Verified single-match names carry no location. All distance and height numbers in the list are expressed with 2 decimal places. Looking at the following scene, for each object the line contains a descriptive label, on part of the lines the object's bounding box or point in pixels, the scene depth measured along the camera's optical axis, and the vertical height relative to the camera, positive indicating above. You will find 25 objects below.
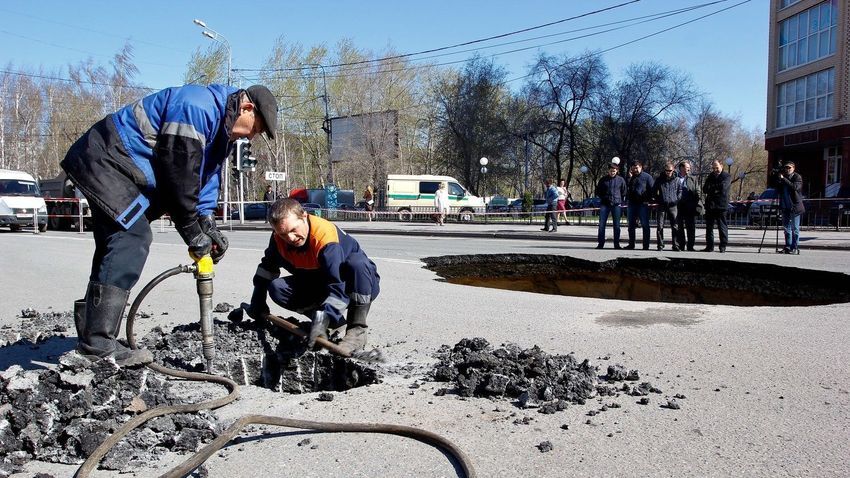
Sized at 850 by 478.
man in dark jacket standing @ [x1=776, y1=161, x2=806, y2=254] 12.48 +0.04
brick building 30.91 +5.93
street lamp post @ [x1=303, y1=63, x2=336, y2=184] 45.09 +4.98
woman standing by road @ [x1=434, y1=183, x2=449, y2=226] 25.08 +0.12
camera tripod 21.26 -0.26
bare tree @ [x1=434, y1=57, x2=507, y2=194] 48.16 +6.58
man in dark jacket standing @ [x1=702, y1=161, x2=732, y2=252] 12.40 +0.06
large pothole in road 8.02 -1.07
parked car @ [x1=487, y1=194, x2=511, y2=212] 53.24 +0.34
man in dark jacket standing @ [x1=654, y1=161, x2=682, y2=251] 12.88 +0.18
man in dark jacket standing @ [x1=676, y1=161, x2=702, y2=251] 12.62 -0.12
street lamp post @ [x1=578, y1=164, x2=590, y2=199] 50.42 +2.56
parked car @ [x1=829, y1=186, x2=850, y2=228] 21.44 -0.24
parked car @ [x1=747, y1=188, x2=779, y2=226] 22.01 -0.25
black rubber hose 2.56 -1.04
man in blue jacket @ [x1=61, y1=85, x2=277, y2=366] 3.51 +0.14
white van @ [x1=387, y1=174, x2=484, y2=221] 36.47 +0.75
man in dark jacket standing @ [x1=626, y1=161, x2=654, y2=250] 13.10 +0.13
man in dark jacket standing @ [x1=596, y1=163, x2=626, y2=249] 13.78 +0.22
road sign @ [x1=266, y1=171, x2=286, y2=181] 29.25 +1.33
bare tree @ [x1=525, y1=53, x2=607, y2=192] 45.91 +7.74
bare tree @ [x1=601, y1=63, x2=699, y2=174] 45.31 +6.40
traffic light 25.83 +1.83
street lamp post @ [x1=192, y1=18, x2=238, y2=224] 30.97 +8.33
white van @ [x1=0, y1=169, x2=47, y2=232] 21.69 +0.12
